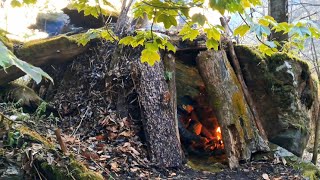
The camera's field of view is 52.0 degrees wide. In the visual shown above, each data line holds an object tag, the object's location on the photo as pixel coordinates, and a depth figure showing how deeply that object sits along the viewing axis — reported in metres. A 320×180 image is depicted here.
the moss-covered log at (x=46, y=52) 3.94
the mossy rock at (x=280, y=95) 4.47
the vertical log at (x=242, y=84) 4.34
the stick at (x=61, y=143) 2.59
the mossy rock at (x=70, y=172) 2.43
